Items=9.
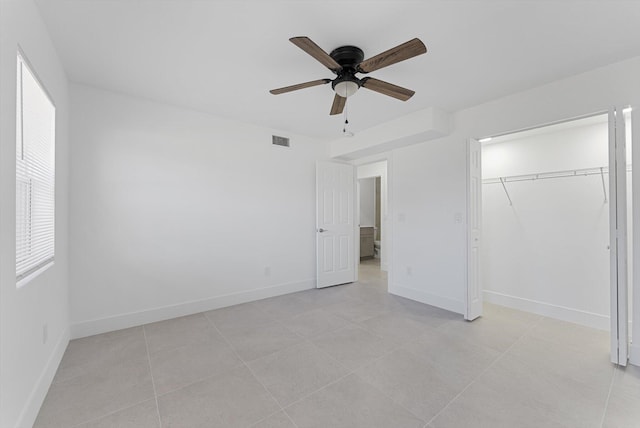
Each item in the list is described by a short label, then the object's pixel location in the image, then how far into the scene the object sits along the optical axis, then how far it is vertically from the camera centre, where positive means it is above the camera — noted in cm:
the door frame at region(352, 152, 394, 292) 425 +13
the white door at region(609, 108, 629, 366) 223 -16
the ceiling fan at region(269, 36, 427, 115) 168 +106
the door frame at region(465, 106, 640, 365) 221 +15
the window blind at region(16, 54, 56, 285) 159 +28
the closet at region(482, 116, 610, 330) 303 -17
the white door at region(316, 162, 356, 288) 450 -13
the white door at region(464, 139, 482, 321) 320 -20
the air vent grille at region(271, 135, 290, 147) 408 +117
